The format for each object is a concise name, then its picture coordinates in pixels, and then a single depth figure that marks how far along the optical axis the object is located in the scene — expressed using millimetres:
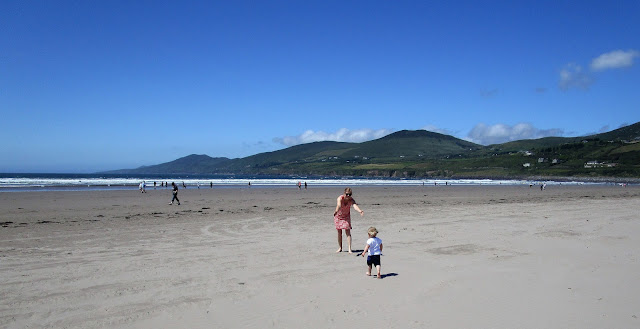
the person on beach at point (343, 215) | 11406
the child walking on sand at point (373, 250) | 8664
